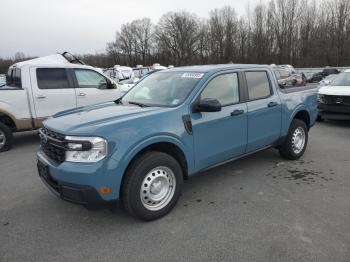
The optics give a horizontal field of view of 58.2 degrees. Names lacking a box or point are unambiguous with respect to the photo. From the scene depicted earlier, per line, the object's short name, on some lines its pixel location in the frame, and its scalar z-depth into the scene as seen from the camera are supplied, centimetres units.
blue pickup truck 327
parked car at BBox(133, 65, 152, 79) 3134
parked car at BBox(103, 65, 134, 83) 3030
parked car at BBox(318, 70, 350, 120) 908
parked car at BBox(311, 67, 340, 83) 2863
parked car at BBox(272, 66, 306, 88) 1787
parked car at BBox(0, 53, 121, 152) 738
